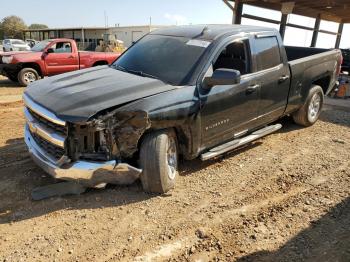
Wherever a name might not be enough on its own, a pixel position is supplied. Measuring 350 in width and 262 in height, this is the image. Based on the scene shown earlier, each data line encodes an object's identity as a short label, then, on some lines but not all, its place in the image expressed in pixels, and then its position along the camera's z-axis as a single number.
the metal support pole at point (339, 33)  20.94
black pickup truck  3.67
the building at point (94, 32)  45.47
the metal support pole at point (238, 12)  14.18
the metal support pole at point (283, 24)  14.67
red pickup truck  12.11
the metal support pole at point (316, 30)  18.25
